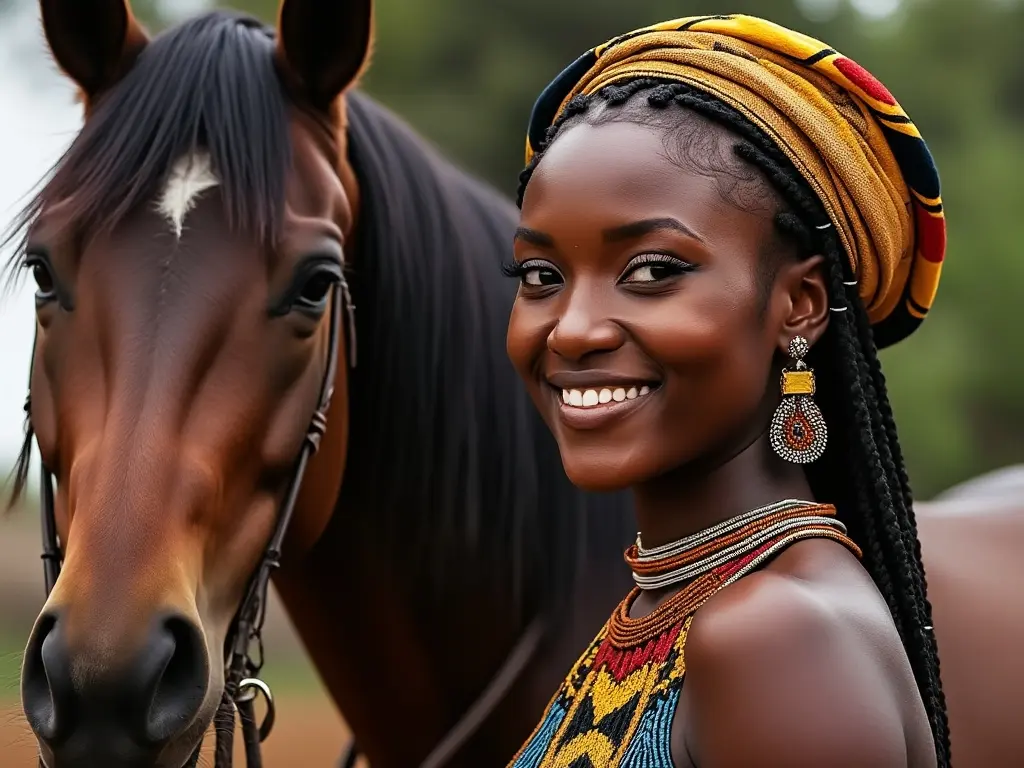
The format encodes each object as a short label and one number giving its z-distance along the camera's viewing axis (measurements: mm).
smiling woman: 1692
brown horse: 1916
